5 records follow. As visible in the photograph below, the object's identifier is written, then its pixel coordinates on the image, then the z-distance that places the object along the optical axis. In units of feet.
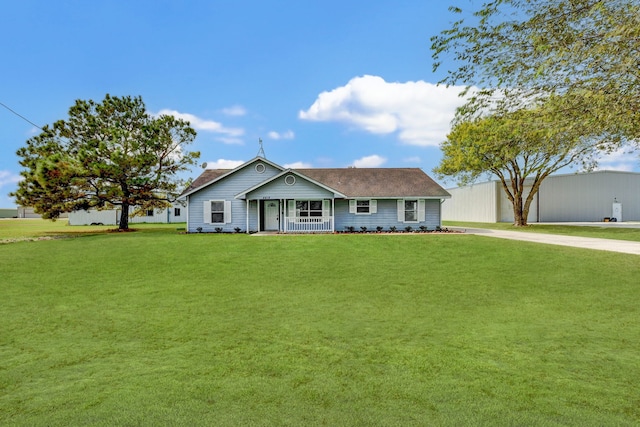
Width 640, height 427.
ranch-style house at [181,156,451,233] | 86.17
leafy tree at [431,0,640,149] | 25.41
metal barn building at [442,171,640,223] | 138.31
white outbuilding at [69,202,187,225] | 146.51
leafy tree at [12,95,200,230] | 88.28
